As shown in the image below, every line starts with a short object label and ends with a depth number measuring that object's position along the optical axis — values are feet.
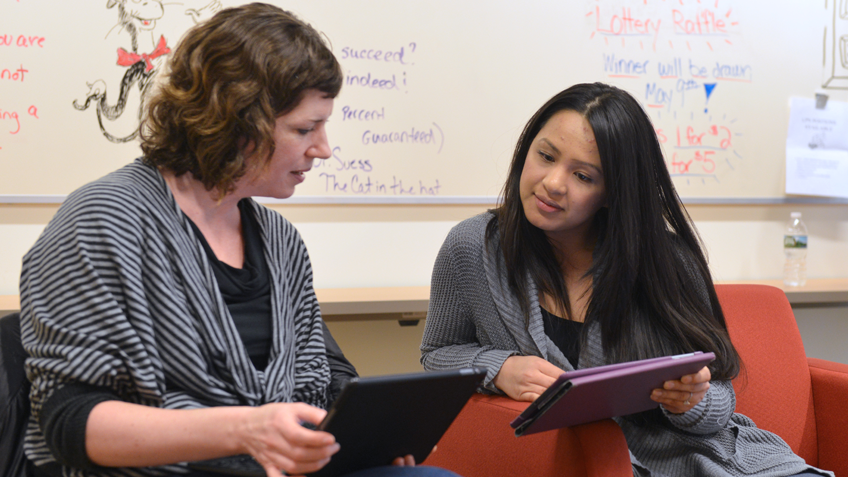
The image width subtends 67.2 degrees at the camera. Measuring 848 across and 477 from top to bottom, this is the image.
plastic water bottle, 8.21
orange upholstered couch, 3.67
